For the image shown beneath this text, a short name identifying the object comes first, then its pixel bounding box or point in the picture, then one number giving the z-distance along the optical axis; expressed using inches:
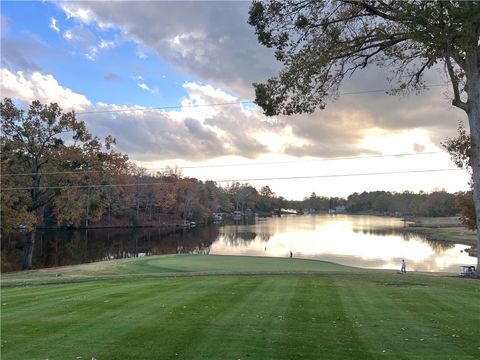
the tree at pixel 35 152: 1301.7
